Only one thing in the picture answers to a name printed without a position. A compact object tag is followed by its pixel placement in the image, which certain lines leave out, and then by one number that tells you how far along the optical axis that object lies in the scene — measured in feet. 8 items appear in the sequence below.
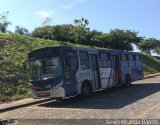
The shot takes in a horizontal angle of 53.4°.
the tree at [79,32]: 80.38
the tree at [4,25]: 69.94
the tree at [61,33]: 88.36
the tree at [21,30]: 118.07
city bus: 24.60
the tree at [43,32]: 93.63
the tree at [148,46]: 147.00
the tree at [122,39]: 99.46
